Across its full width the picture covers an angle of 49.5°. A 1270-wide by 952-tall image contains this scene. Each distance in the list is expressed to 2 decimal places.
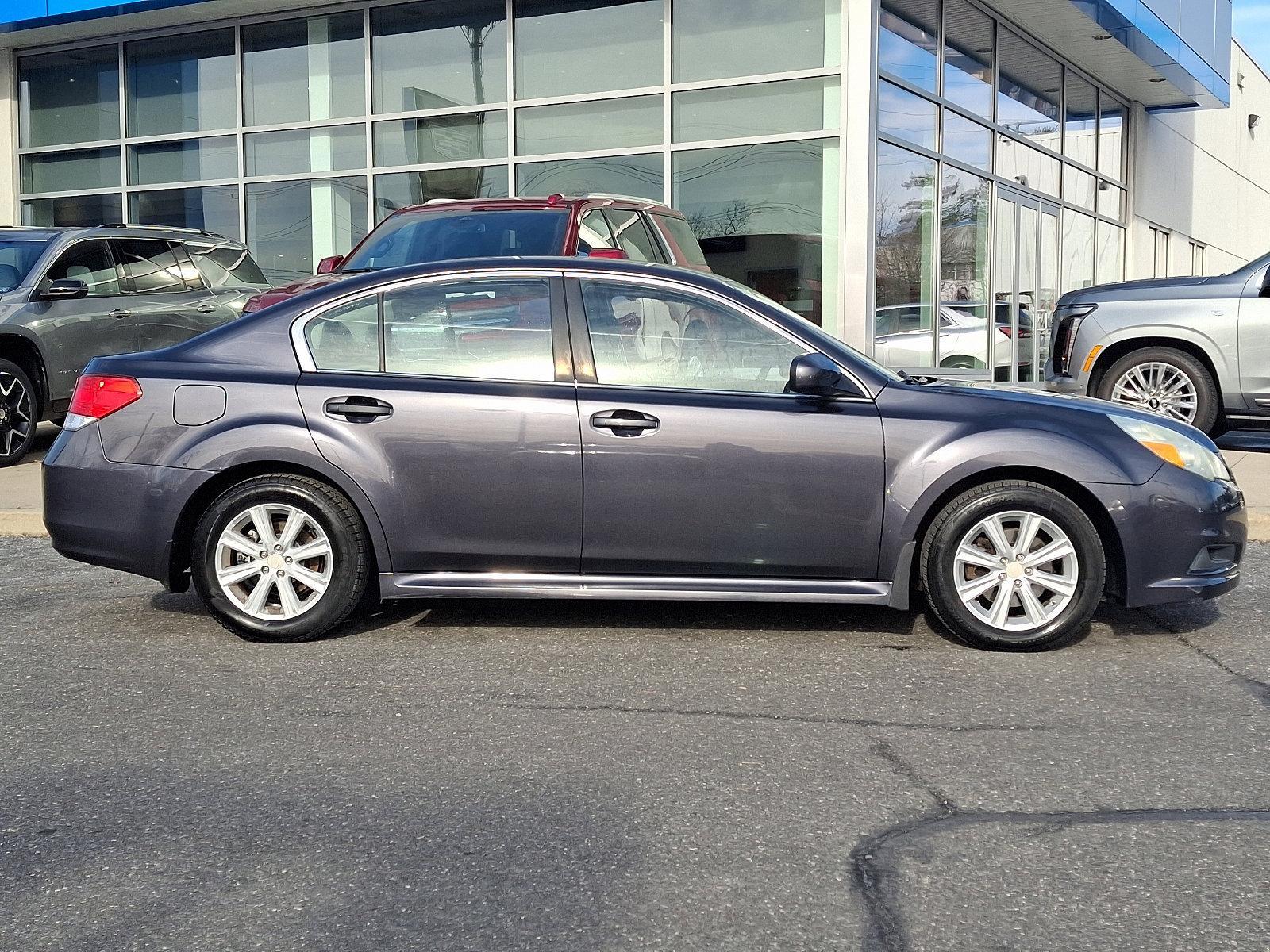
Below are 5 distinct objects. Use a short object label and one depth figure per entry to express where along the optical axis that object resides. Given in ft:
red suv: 30.78
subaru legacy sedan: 17.24
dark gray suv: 34.65
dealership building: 45.78
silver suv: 36.29
